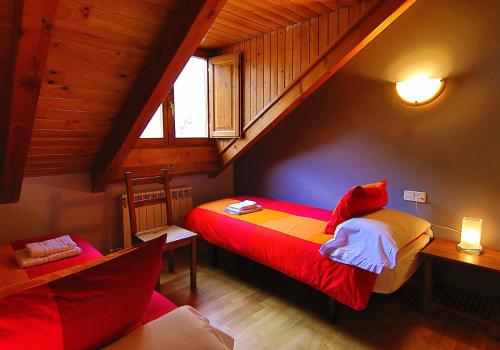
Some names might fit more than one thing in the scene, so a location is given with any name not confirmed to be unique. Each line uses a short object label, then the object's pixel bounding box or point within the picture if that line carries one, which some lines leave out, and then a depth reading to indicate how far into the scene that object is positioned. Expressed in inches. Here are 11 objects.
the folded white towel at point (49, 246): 76.4
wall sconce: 94.2
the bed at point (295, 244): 76.5
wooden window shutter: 124.9
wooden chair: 101.0
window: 129.4
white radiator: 118.9
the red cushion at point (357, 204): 85.9
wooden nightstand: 79.8
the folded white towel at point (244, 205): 117.6
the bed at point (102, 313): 27.2
